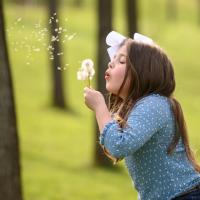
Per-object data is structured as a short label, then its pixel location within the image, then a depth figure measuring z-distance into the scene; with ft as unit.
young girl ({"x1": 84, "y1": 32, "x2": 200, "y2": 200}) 12.82
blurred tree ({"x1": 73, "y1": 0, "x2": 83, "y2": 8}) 157.69
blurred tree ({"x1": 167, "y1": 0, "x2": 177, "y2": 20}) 147.54
